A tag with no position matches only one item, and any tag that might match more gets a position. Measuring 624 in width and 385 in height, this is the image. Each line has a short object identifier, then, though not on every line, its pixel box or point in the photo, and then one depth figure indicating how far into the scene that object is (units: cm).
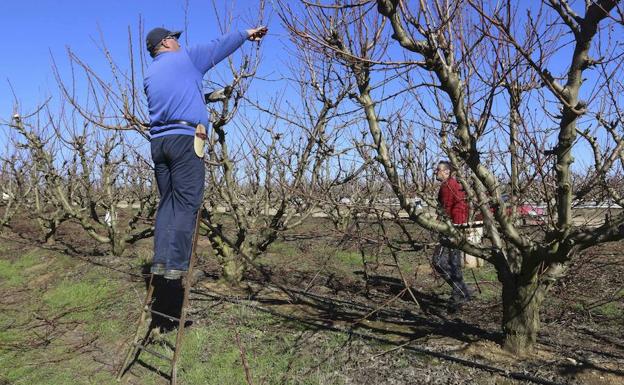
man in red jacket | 537
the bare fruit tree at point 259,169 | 538
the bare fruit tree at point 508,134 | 286
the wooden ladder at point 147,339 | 307
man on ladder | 359
